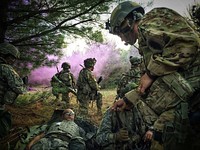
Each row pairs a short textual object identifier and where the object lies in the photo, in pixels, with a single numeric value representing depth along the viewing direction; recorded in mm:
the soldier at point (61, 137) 2273
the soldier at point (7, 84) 2472
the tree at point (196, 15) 1208
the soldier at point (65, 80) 5899
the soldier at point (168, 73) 930
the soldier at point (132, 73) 4444
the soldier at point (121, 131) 1951
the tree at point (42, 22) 3561
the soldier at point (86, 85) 5174
